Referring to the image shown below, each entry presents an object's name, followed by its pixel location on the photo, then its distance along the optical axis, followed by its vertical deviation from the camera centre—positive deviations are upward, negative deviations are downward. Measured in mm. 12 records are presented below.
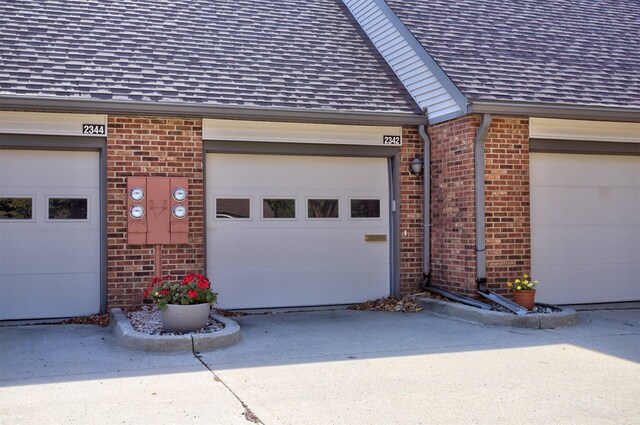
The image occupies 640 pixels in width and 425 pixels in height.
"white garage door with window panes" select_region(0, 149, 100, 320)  9477 -193
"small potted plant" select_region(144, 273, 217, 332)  7883 -946
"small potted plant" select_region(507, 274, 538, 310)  9477 -1020
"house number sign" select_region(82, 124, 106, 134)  9648 +1246
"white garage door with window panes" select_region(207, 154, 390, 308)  10438 -163
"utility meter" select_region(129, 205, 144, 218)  9711 +116
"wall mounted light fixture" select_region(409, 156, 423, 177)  11062 +822
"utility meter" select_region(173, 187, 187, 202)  9922 +355
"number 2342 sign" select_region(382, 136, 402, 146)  11086 +1235
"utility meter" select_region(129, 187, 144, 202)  9723 +351
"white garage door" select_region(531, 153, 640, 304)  10773 -146
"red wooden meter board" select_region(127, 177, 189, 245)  9734 +129
